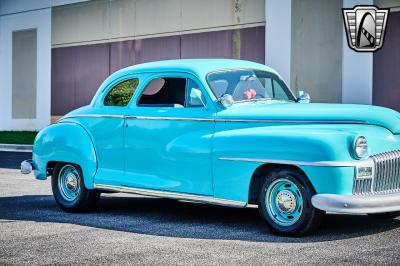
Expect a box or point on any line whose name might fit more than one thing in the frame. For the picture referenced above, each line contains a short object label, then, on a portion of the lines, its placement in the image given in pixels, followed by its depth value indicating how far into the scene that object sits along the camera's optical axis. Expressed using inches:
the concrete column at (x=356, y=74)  853.2
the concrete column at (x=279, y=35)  947.3
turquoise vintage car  281.7
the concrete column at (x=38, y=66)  1387.8
